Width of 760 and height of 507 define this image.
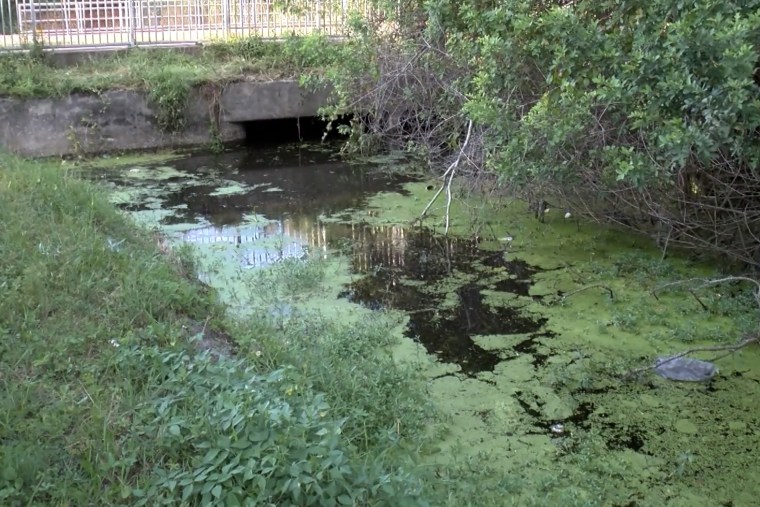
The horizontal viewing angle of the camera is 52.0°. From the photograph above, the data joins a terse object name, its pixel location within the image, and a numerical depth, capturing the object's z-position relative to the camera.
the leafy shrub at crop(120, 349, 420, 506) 2.55
